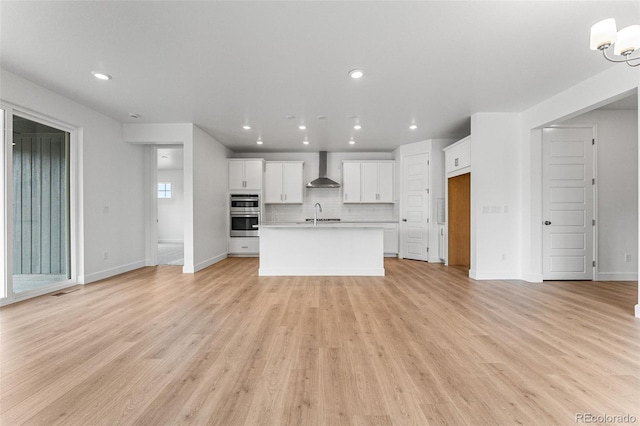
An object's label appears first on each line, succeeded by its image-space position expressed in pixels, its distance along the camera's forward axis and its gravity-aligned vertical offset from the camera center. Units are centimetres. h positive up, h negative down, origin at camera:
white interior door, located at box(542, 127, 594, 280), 442 +12
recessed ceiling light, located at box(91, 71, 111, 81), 319 +157
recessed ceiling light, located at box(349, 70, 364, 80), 309 +153
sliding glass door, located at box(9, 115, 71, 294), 356 +10
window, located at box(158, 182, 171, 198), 1093 +86
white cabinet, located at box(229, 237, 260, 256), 700 -84
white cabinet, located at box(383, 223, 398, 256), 699 -68
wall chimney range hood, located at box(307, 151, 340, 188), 718 +82
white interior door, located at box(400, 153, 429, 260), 637 +10
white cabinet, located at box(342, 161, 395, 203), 724 +79
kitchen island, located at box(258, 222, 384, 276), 490 -68
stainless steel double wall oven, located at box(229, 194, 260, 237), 704 -10
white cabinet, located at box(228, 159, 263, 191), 705 +93
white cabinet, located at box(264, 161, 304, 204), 734 +83
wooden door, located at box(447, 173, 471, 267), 585 -18
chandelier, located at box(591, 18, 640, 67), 196 +124
